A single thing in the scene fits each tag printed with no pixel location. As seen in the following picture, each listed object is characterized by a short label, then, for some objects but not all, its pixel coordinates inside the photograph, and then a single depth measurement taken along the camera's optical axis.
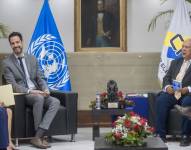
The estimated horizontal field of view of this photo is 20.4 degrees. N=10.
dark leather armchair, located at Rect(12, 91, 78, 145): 6.80
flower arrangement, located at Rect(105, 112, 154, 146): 4.74
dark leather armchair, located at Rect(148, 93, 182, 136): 7.00
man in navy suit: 7.03
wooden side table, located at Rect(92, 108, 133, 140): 7.02
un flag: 8.14
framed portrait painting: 8.77
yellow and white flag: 8.33
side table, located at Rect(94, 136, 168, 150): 4.66
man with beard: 6.77
